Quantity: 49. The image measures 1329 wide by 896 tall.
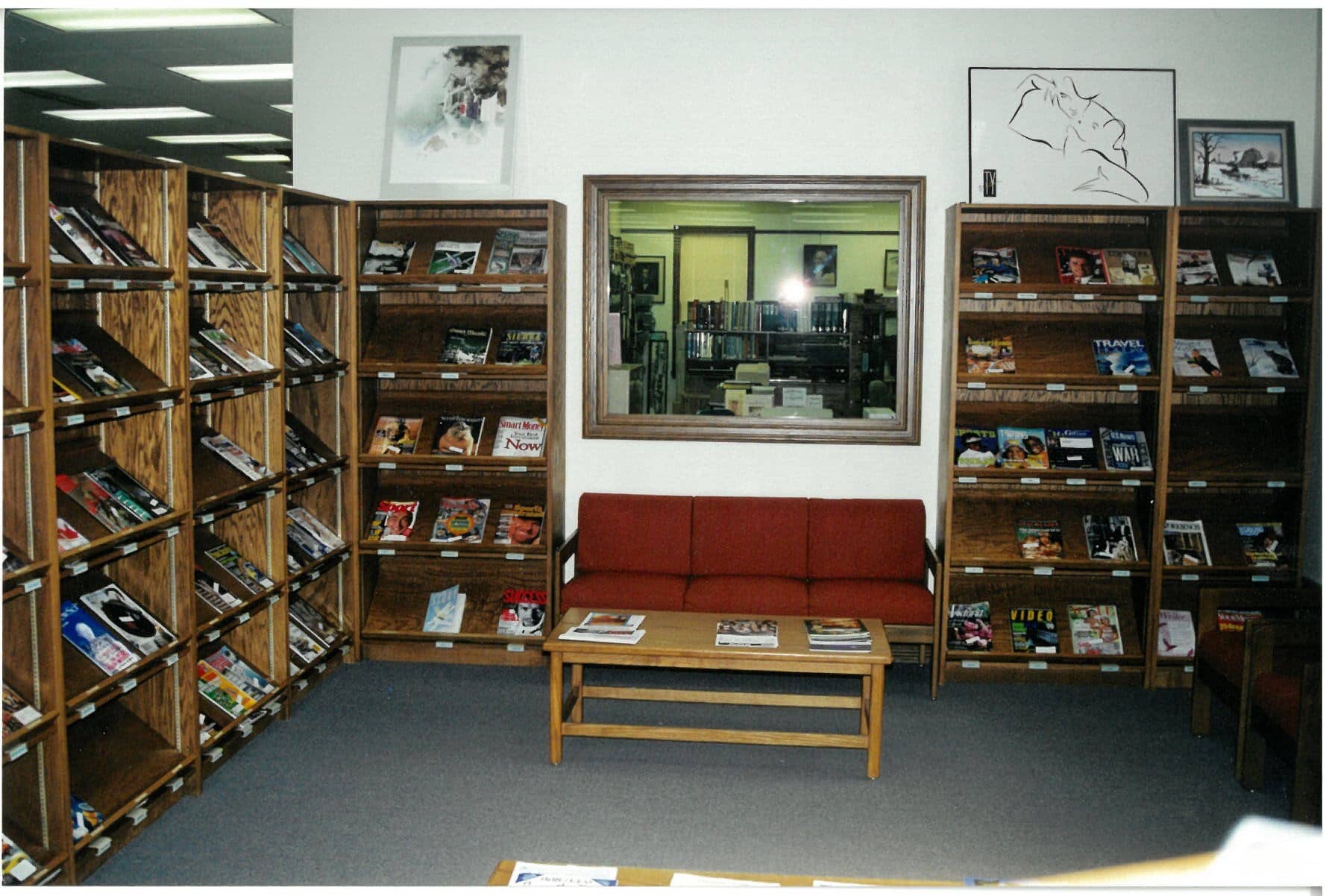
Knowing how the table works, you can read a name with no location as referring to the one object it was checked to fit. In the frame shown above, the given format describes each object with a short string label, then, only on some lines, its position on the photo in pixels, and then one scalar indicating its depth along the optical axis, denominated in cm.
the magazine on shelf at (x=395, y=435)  575
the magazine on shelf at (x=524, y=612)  571
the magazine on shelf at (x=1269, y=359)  542
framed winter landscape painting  551
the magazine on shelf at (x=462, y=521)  573
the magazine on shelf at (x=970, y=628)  553
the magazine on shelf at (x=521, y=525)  571
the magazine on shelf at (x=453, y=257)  571
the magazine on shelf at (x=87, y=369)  357
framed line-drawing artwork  554
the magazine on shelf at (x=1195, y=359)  541
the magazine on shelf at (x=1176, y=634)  552
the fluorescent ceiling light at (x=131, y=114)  936
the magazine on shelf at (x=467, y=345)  571
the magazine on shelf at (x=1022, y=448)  546
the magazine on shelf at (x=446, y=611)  575
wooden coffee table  426
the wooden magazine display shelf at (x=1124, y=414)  530
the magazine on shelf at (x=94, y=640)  362
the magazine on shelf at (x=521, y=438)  572
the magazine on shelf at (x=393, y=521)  575
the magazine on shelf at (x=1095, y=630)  551
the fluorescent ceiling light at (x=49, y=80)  812
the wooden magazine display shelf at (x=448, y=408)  560
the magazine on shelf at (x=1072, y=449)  550
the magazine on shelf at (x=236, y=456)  457
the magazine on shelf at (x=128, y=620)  378
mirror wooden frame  566
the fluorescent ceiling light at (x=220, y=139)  1062
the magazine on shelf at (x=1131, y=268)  543
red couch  557
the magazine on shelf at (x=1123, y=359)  543
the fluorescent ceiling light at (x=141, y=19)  623
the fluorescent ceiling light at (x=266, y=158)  1188
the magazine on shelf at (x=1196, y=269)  541
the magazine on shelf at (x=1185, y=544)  545
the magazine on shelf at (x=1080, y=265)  545
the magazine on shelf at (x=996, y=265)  545
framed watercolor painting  574
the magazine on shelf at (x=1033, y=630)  552
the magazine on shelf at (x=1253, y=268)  541
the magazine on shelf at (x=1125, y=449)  548
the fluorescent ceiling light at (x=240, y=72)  770
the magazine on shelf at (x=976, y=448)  548
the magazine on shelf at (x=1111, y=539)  549
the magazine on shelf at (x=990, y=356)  546
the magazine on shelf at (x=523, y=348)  570
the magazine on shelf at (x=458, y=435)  573
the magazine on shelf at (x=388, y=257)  571
